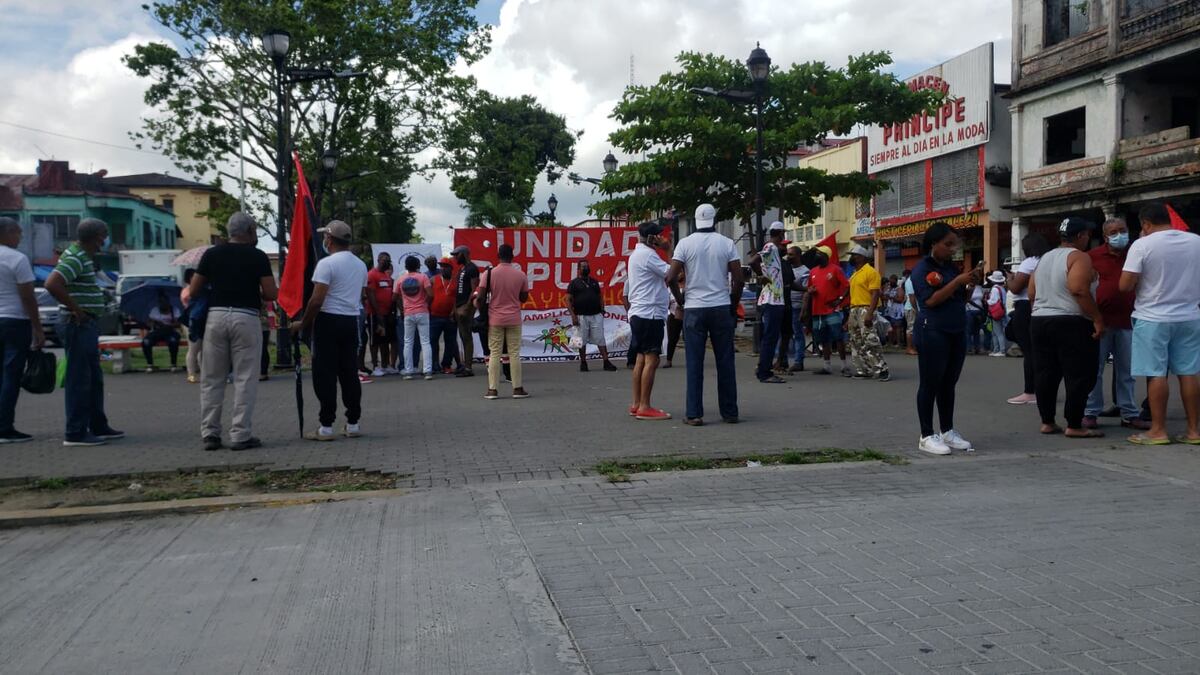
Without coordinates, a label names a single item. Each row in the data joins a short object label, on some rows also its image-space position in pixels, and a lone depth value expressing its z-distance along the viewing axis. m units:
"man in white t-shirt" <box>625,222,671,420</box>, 8.97
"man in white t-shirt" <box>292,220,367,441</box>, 8.12
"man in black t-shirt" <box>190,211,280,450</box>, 7.64
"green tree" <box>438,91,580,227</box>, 29.84
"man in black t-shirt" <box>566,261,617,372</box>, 14.35
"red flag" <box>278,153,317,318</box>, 8.18
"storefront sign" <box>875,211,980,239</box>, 31.30
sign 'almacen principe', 30.09
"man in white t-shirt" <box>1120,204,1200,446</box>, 7.30
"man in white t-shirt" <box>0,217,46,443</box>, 7.91
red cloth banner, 15.87
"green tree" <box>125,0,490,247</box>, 26.22
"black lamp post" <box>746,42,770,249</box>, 17.08
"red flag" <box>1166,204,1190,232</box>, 7.80
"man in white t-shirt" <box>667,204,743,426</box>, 8.67
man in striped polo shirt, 7.85
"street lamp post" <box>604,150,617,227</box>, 29.80
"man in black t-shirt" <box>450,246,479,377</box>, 13.75
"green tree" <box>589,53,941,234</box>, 21.00
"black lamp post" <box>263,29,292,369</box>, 16.30
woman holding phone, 7.12
